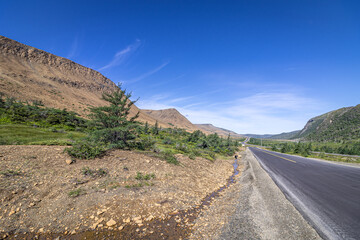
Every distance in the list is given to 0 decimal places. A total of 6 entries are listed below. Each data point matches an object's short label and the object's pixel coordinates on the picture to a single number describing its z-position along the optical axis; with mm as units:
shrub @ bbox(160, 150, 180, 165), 10543
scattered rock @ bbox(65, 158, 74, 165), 6849
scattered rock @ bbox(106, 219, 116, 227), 4267
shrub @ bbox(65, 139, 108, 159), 7566
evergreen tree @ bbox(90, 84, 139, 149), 10346
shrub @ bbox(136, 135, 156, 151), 12266
